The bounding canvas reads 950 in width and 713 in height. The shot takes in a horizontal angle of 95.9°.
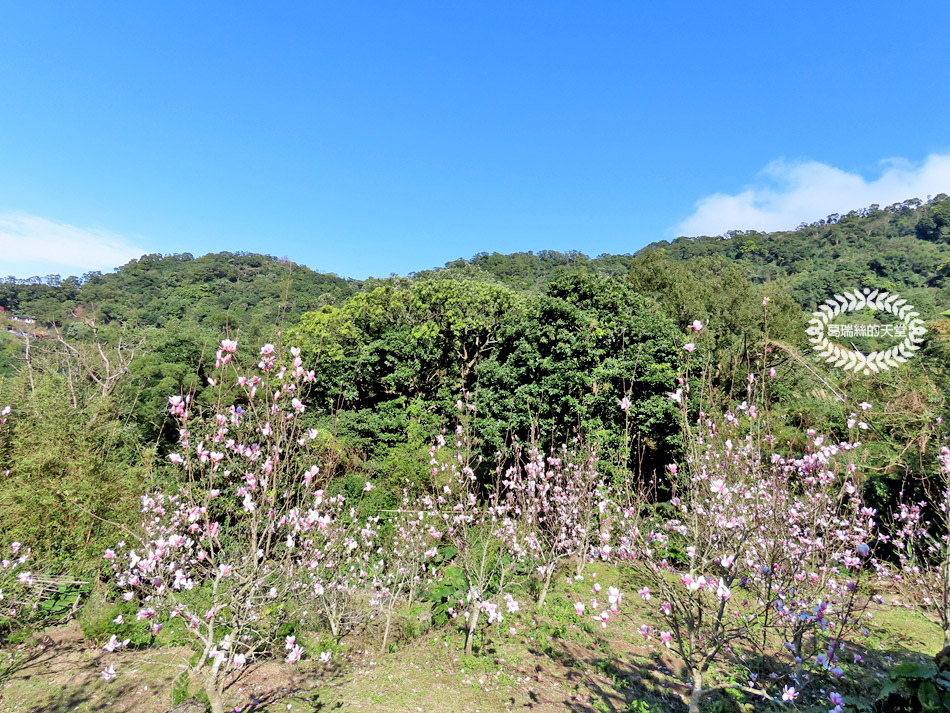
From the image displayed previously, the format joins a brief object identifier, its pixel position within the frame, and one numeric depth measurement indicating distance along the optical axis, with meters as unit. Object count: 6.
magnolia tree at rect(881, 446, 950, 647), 5.06
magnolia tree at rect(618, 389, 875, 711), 3.52
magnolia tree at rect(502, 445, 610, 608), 7.36
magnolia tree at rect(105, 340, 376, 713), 3.73
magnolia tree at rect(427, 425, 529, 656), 5.90
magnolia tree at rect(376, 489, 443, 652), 6.46
